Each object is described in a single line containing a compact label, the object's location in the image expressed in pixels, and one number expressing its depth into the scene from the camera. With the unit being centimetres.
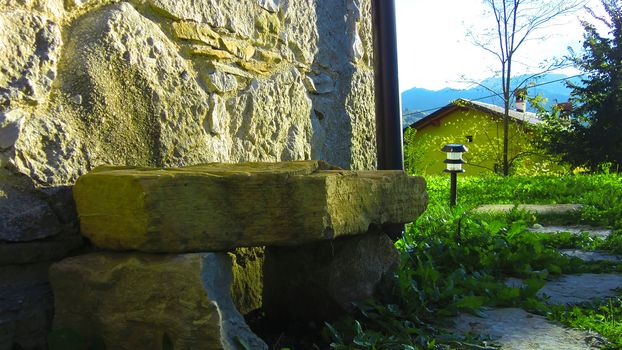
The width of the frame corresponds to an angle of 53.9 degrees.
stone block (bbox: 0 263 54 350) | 155
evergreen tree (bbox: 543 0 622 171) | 1523
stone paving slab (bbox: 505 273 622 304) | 256
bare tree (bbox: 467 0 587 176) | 1780
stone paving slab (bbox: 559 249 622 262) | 339
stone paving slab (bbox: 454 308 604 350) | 194
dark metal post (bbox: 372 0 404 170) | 347
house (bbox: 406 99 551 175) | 1897
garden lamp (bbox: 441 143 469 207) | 681
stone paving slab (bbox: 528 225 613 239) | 431
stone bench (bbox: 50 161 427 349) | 145
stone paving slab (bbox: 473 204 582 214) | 534
